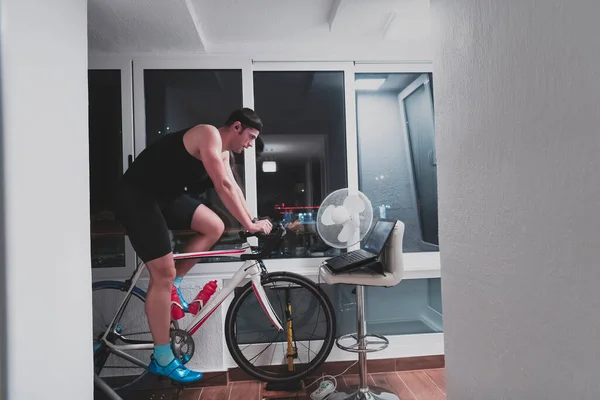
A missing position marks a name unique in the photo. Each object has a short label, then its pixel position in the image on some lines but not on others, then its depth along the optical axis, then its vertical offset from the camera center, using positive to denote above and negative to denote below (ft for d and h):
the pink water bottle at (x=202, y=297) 7.17 -1.77
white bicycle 6.98 -2.42
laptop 6.15 -0.90
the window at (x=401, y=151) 8.55 +1.18
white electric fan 6.86 -0.25
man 6.27 +0.22
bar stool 6.25 -1.31
